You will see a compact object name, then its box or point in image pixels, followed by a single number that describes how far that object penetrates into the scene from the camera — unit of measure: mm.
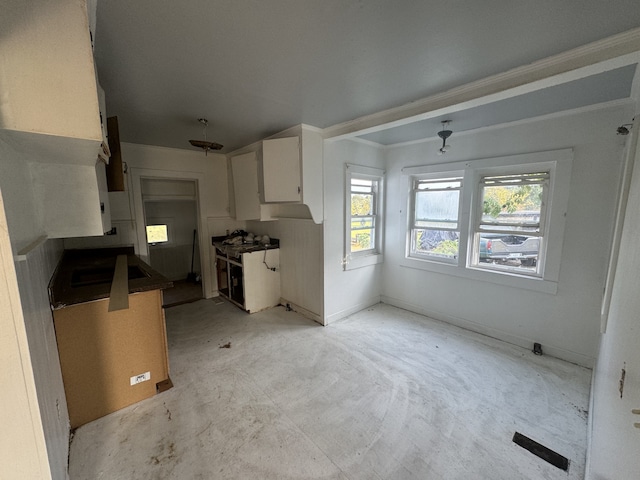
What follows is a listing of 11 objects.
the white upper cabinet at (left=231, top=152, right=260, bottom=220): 3373
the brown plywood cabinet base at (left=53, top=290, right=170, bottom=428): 1665
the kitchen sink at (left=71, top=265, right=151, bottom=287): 2203
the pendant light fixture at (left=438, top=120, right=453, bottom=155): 2643
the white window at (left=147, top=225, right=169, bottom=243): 5086
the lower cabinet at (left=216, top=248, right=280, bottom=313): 3523
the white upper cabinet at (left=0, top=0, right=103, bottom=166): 818
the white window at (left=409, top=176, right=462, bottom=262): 3168
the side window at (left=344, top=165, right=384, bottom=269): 3331
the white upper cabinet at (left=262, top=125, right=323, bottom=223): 2801
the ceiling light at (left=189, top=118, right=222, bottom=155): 2369
